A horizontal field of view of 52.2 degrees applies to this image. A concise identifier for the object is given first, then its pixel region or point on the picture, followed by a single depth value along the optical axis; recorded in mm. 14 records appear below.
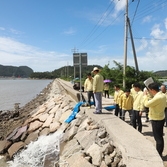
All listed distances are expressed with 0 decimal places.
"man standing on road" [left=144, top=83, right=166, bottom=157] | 3452
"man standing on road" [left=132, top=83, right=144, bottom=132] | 4750
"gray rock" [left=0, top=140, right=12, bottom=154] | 6927
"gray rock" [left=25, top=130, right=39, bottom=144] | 7209
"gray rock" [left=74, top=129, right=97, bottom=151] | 4733
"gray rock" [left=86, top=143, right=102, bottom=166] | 3772
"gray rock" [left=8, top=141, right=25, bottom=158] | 6501
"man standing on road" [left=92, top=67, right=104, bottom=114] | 5819
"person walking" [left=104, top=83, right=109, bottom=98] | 12930
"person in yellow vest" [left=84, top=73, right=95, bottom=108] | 7010
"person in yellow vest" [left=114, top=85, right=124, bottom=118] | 6237
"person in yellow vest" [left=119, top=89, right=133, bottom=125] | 5532
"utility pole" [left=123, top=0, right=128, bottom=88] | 13499
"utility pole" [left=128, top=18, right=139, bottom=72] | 14563
